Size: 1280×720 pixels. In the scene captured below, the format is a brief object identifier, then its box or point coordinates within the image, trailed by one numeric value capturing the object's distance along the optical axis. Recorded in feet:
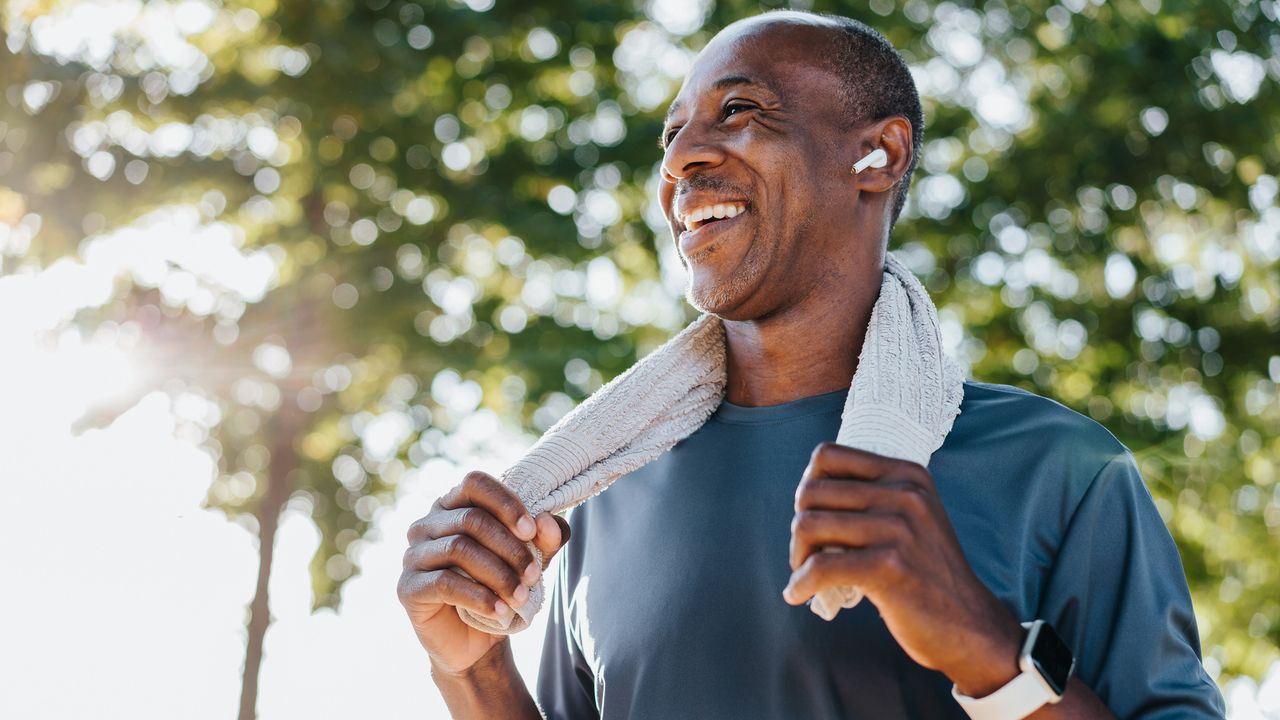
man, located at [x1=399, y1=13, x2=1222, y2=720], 5.03
